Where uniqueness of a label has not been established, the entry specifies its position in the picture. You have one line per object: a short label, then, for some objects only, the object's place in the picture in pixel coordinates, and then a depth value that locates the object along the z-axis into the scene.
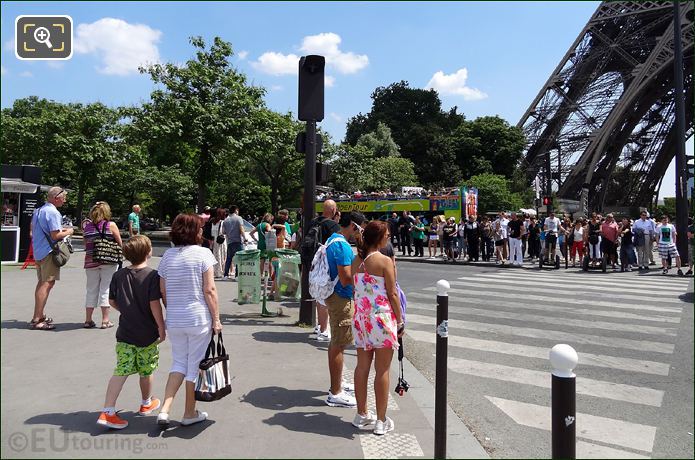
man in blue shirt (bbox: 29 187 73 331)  6.87
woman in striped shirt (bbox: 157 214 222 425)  4.05
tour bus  26.80
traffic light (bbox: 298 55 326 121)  7.69
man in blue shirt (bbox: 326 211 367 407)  4.66
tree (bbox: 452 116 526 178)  56.50
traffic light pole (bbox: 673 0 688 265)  15.66
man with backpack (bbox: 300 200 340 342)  6.81
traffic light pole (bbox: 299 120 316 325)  7.82
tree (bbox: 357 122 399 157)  56.44
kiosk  14.88
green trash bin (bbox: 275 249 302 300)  8.32
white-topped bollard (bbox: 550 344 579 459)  2.71
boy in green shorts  4.15
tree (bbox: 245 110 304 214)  26.34
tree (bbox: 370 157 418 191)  45.97
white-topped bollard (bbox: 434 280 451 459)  3.61
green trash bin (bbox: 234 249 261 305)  8.29
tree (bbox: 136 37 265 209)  24.75
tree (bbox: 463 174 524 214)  43.31
